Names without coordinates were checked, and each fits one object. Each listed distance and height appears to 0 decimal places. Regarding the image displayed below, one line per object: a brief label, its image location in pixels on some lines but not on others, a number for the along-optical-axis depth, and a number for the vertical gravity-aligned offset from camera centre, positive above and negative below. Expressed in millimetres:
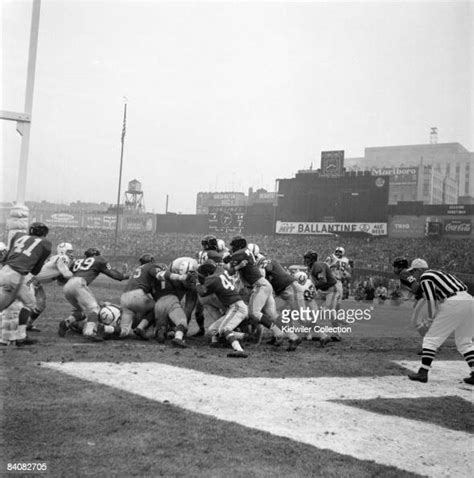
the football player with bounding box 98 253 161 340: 7852 -1043
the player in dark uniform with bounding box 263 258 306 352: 8711 -718
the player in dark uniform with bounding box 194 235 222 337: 8227 -316
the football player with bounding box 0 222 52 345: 6547 -599
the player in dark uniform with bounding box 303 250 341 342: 9312 -644
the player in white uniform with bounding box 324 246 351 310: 12634 -353
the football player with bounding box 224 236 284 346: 7859 -691
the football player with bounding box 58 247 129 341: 7648 -941
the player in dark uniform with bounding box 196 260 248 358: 7133 -839
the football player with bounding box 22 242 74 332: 8016 -742
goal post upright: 6395 +1228
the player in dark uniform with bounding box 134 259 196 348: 7566 -1058
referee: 6145 -731
